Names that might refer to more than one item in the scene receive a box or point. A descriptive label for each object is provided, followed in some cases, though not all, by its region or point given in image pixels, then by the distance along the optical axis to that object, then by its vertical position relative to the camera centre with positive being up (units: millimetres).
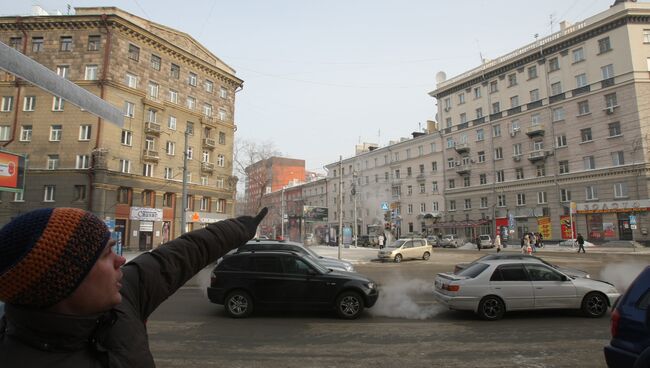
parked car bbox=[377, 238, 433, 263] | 29078 -1075
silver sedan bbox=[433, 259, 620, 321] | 9586 -1415
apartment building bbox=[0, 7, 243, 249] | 34219 +10363
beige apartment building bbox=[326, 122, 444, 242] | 64938 +9235
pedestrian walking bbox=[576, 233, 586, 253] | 33188 -520
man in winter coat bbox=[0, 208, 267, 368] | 1125 -181
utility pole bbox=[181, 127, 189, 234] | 24356 +1878
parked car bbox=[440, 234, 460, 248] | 52891 -753
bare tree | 45625 +7869
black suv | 9906 -1287
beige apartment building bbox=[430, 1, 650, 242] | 40781 +12624
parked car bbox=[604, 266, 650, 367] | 4305 -1053
